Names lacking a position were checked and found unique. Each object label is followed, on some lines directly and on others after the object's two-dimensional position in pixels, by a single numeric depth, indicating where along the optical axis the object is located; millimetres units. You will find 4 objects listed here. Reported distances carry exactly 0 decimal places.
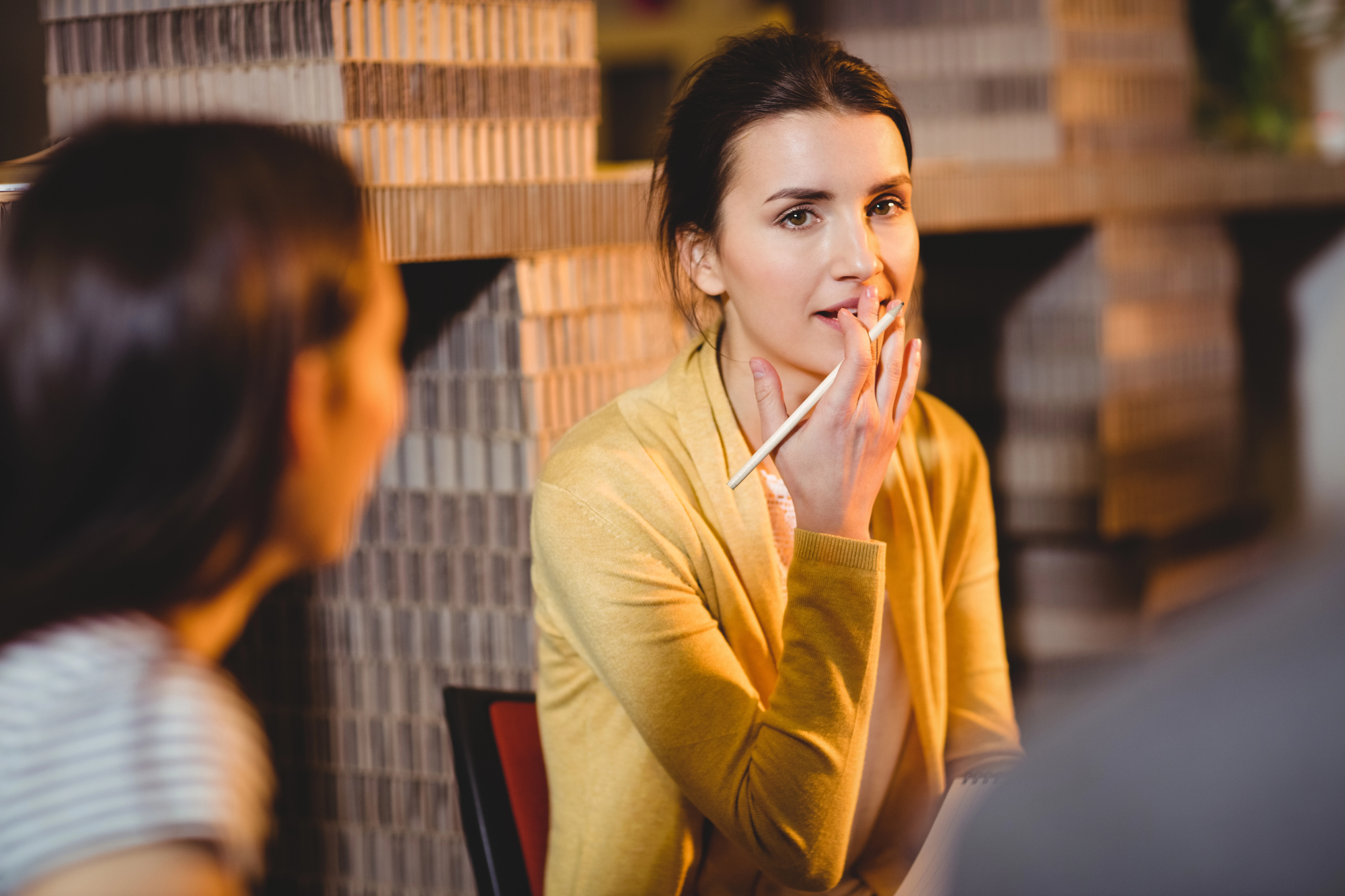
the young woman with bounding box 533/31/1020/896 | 1689
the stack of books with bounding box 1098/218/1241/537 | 2904
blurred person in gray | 1048
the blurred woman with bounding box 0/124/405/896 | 1320
